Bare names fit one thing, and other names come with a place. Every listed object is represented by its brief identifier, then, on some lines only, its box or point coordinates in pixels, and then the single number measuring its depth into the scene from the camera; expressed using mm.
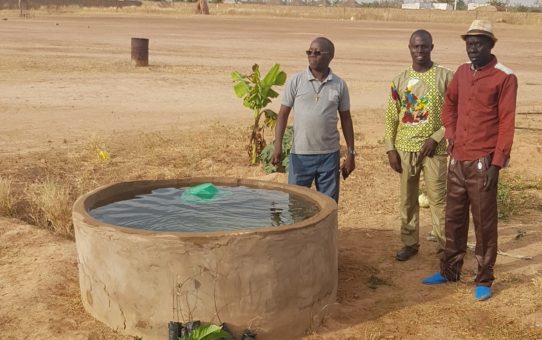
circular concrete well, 3943
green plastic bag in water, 5270
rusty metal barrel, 18797
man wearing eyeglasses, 5125
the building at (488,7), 64387
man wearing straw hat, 4418
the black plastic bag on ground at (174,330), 3951
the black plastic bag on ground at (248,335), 4016
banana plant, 8562
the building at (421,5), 102562
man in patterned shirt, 5129
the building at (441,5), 95112
